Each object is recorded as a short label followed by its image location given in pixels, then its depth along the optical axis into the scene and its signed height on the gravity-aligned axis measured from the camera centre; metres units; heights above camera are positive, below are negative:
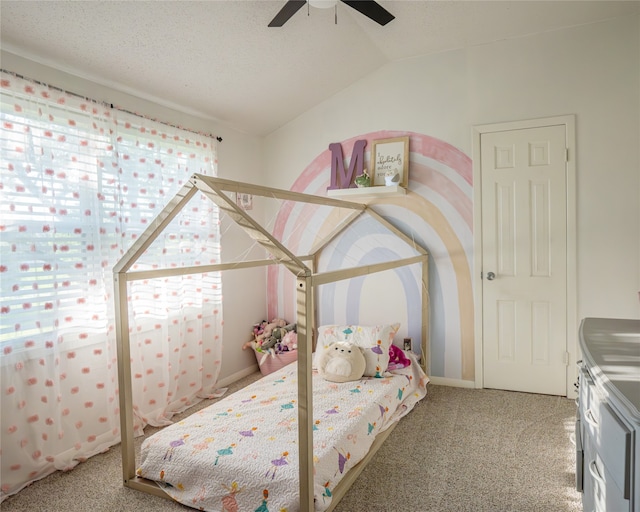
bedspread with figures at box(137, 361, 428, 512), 1.96 -0.98
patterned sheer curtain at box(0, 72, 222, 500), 2.27 -0.14
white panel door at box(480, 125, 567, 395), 3.31 -0.15
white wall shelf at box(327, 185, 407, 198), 3.56 +0.43
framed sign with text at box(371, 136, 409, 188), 3.72 +0.70
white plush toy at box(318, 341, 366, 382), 3.02 -0.81
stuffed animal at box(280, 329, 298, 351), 3.89 -0.85
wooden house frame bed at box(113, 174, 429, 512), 1.84 -0.22
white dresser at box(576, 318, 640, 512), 1.11 -0.51
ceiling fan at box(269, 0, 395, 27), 2.13 +1.17
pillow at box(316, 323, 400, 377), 3.13 -0.71
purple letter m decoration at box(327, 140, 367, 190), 3.88 +0.71
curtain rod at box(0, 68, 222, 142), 2.29 +0.90
